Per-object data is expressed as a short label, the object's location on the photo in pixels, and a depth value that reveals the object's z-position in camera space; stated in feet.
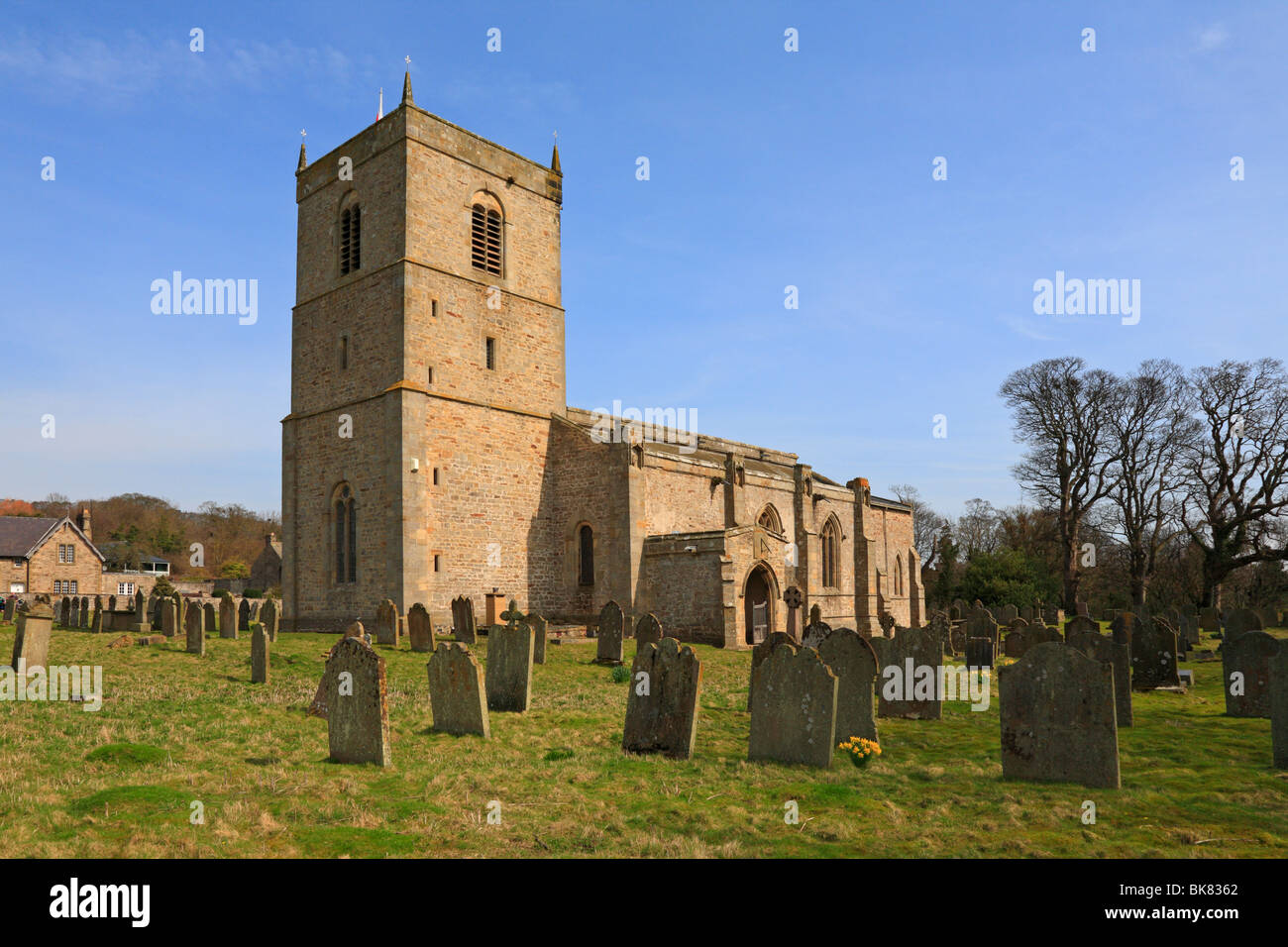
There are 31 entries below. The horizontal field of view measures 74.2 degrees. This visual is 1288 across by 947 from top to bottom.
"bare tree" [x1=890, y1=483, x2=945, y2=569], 256.11
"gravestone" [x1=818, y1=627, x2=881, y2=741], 30.55
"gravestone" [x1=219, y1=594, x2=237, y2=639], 69.70
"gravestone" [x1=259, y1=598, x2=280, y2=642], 67.46
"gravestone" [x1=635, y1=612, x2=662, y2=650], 52.16
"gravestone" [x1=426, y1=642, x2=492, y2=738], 30.99
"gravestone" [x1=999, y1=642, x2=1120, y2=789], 24.44
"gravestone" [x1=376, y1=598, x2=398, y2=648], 64.64
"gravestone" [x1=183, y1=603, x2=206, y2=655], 56.45
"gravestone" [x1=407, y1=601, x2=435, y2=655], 61.31
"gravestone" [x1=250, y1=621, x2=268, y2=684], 44.96
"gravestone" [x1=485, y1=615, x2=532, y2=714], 37.73
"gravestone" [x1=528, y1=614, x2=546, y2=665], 57.26
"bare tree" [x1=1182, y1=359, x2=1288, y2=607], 115.03
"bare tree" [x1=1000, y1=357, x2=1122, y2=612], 127.54
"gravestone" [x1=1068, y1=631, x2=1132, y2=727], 34.71
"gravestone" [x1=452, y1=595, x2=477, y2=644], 68.64
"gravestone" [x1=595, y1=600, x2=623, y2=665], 58.39
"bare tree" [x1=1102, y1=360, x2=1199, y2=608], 123.75
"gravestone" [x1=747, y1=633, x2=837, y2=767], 27.12
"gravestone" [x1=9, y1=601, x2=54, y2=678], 41.81
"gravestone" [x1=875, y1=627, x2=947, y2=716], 37.47
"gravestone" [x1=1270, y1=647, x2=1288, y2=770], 26.89
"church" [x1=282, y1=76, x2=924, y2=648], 83.41
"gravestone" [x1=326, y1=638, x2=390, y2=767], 26.11
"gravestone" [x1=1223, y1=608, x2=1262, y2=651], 60.08
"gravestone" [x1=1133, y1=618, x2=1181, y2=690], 45.50
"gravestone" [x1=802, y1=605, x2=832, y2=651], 44.50
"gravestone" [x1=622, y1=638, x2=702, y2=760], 28.63
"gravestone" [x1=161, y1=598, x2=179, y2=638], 67.67
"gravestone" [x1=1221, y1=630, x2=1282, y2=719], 37.37
